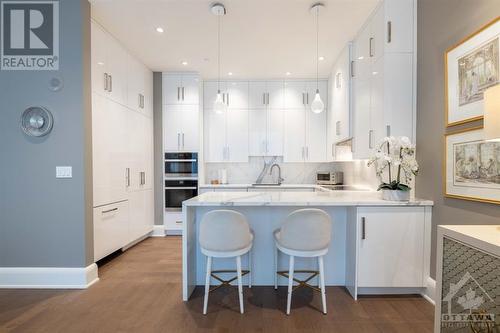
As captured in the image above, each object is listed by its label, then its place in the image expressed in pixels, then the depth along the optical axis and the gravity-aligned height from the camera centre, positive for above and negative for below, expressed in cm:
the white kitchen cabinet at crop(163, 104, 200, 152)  463 +60
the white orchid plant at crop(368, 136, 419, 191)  236 +4
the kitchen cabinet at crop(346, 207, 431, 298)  238 -78
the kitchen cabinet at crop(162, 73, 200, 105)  463 +134
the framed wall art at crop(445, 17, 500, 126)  177 +69
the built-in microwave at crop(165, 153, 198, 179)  462 -7
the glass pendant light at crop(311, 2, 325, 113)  267 +70
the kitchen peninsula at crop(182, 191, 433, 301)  236 -71
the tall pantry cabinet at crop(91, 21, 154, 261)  305 +25
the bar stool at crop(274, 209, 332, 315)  209 -60
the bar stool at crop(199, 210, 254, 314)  208 -60
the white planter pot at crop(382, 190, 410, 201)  239 -30
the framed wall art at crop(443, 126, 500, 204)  178 -3
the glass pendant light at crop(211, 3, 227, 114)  269 +163
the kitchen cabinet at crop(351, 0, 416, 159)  263 +99
